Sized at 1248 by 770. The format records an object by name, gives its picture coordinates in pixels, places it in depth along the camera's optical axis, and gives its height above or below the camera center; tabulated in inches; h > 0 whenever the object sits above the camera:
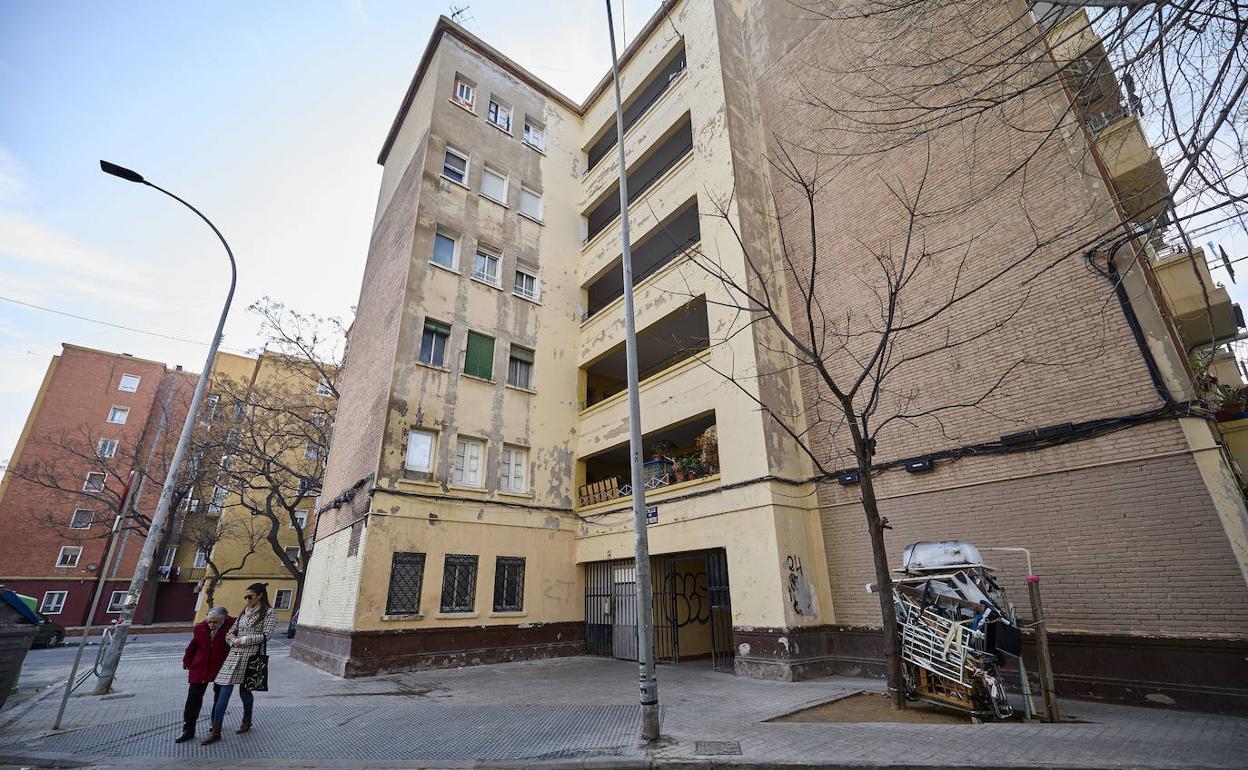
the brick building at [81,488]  1187.9 +266.6
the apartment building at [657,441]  325.4 +138.3
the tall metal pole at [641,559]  245.4 +20.1
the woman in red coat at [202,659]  263.3 -20.5
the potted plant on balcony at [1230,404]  377.4 +119.9
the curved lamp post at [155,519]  381.4 +68.2
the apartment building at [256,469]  919.0 +251.4
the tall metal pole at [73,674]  283.4 -28.2
